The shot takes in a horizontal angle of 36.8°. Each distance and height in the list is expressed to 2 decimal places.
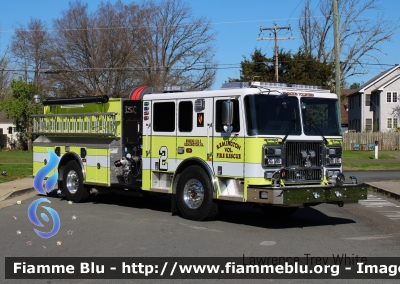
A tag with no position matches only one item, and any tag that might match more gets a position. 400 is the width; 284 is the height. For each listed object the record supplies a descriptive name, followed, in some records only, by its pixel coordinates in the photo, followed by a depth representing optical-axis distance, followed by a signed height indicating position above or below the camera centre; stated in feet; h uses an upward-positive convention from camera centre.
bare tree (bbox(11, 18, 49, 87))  169.17 +27.12
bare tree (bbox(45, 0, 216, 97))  160.15 +22.11
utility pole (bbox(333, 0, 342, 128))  83.66 +12.75
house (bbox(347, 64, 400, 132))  194.18 +11.82
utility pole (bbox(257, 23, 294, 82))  143.40 +26.03
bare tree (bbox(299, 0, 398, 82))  177.68 +27.83
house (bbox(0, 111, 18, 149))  246.97 +5.23
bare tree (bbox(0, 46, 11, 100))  240.69 +23.24
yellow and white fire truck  36.22 -0.61
